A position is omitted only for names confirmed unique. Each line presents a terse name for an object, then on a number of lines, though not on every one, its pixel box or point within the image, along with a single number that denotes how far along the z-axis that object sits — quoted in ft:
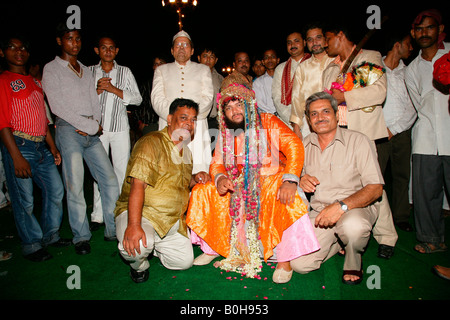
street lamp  33.24
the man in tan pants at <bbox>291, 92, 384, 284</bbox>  8.19
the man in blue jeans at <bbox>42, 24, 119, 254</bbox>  10.44
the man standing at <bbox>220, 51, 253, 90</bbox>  18.12
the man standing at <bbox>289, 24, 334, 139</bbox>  11.80
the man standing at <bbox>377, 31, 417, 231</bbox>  12.08
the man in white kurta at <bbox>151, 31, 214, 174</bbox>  12.23
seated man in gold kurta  8.08
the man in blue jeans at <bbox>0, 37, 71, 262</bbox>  9.59
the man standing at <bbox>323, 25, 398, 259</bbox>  9.66
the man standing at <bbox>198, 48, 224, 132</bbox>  17.19
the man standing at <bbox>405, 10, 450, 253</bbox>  9.75
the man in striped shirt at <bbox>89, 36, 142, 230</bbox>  12.37
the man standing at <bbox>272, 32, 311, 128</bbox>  13.92
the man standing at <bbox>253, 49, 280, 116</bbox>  17.22
